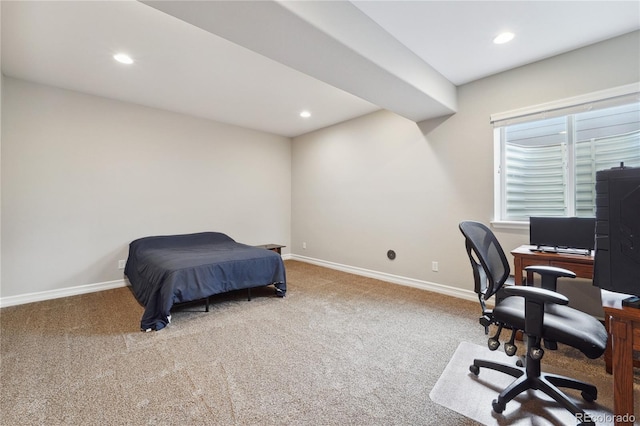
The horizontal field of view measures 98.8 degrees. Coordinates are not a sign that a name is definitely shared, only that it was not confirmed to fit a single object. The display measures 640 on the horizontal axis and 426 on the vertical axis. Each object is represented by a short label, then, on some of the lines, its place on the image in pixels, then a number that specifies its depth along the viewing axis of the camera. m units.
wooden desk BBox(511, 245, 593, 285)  2.07
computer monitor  2.22
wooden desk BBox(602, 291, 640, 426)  1.05
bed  2.55
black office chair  1.29
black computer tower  1.04
